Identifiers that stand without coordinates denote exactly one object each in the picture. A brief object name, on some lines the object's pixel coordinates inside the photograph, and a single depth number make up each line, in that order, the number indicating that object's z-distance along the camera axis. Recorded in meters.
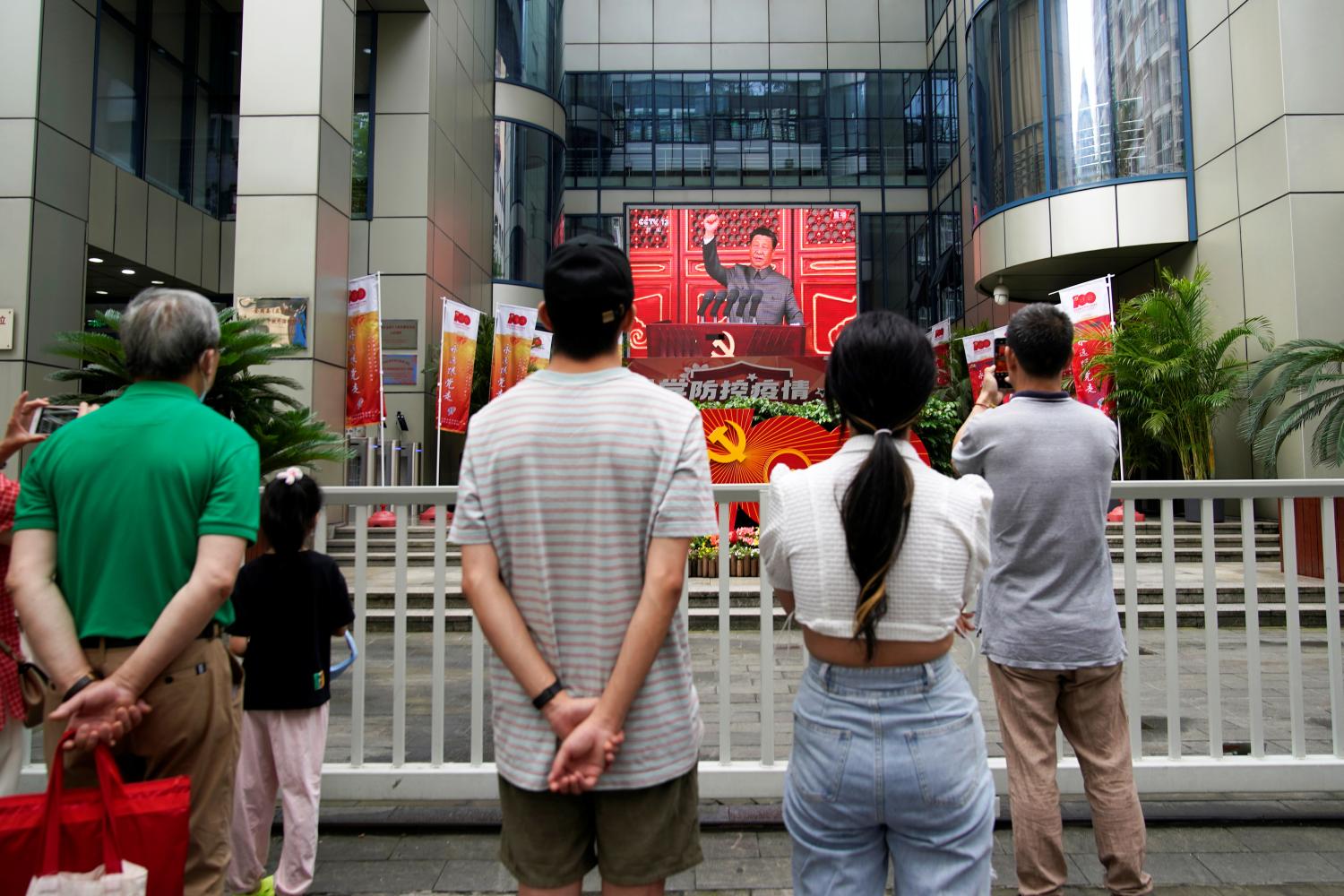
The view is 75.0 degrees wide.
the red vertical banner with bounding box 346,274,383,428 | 12.84
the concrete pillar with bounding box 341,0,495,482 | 15.98
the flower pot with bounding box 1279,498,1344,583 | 8.52
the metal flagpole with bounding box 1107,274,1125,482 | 12.97
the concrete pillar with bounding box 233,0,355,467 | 11.86
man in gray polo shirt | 2.59
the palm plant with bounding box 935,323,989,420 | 18.66
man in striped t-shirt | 1.75
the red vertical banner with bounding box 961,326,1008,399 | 17.81
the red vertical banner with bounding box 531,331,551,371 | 16.94
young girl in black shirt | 2.87
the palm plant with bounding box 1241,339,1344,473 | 9.25
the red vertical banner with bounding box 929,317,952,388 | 22.23
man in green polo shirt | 2.03
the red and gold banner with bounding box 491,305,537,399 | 16.23
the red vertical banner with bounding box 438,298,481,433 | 13.99
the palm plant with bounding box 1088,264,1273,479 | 12.80
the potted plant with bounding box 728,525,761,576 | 9.71
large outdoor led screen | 27.12
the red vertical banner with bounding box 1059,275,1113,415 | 13.25
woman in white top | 1.73
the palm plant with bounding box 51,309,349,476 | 5.94
